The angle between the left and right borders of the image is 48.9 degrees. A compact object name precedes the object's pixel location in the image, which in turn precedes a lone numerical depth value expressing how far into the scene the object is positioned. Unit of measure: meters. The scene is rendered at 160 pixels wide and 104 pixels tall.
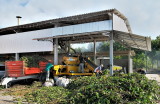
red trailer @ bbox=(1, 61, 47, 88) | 13.17
